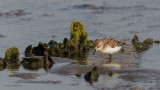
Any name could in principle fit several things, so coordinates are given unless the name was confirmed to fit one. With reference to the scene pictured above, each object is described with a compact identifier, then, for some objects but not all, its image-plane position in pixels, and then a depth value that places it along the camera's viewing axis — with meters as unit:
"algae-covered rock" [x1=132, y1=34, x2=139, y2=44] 15.66
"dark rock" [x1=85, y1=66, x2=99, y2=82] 10.40
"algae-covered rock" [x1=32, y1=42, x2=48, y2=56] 13.74
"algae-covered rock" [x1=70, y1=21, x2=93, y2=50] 14.22
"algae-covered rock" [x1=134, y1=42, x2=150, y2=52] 14.46
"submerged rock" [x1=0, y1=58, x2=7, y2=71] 11.99
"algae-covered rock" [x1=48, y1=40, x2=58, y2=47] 15.16
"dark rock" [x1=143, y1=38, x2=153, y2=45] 15.26
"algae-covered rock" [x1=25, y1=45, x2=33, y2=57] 13.83
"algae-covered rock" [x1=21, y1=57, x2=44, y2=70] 12.09
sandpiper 13.20
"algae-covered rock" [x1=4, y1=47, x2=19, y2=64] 12.50
